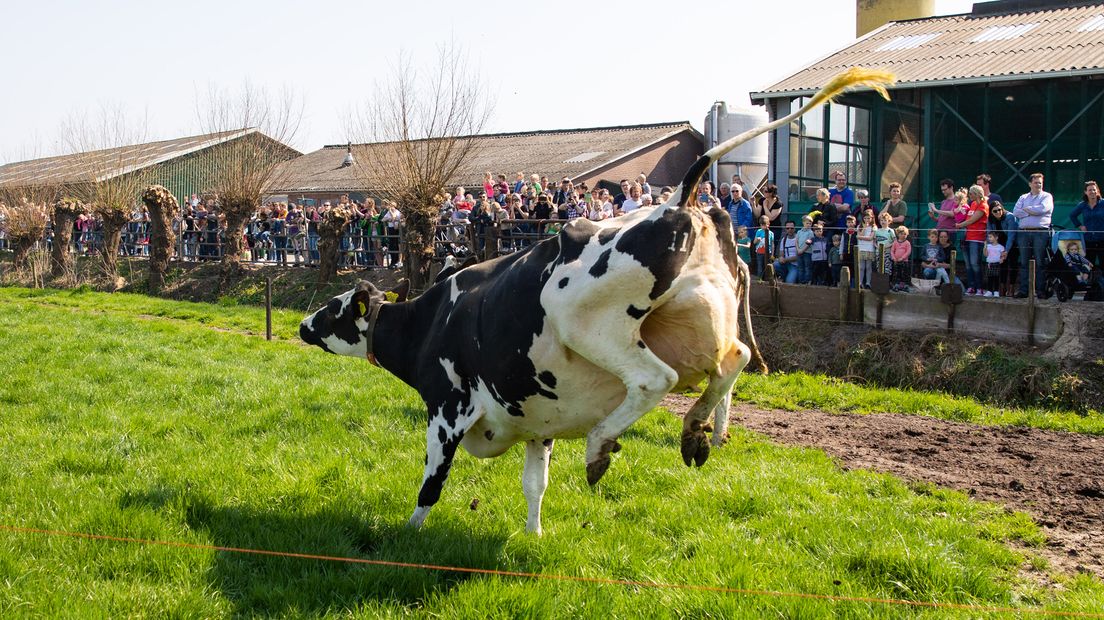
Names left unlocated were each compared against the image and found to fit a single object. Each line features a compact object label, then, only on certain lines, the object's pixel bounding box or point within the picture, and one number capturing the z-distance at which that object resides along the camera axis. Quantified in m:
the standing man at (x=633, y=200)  17.45
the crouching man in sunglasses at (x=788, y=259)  15.46
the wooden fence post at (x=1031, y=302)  12.32
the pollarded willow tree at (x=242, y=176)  27.67
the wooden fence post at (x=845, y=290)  14.09
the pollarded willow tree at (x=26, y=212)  33.12
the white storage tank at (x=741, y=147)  33.44
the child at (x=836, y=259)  14.78
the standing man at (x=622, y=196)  18.11
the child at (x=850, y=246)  14.73
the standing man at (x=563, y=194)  19.50
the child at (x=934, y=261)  13.94
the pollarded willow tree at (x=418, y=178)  21.50
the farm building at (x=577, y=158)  37.84
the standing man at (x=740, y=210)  16.12
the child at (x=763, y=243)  15.77
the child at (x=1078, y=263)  12.80
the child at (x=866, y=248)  14.29
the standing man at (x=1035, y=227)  13.09
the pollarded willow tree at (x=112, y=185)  30.64
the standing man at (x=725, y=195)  16.77
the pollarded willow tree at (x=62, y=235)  31.20
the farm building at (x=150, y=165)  31.62
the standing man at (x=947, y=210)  14.77
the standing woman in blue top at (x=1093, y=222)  12.90
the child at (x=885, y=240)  14.16
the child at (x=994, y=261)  13.58
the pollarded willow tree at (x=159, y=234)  28.70
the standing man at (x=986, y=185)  14.16
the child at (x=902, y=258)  14.11
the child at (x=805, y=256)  15.22
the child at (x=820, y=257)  15.02
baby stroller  12.81
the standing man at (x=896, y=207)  15.10
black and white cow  5.18
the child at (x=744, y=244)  16.02
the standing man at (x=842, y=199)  15.34
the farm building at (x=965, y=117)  17.36
